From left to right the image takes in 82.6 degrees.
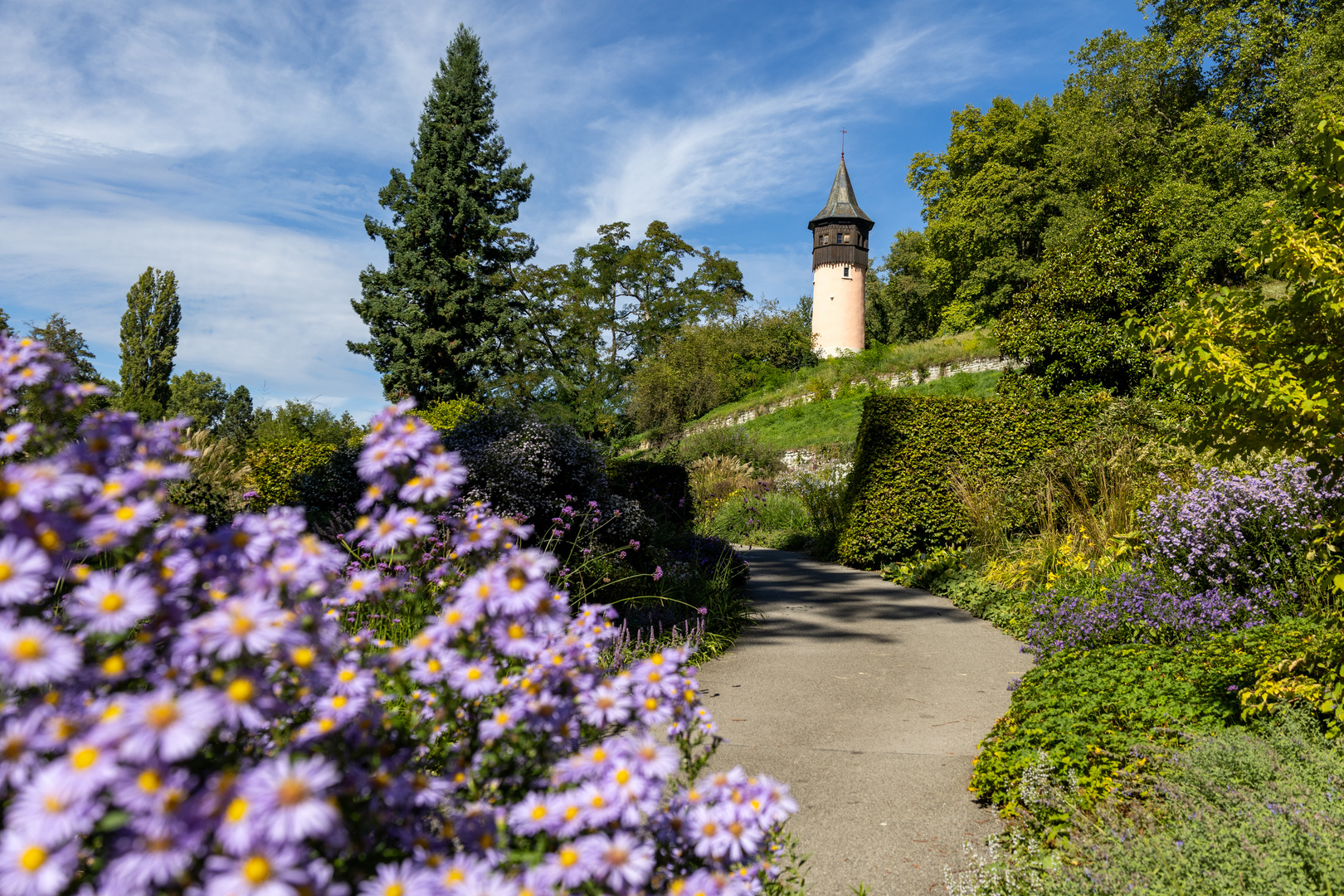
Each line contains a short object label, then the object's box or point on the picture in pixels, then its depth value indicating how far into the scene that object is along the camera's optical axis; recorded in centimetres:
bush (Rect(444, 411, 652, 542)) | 599
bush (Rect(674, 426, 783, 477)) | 1912
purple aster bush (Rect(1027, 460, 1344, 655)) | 490
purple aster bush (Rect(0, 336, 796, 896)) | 85
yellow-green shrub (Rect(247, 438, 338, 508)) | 1029
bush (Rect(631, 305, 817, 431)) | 2992
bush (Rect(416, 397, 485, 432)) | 1266
